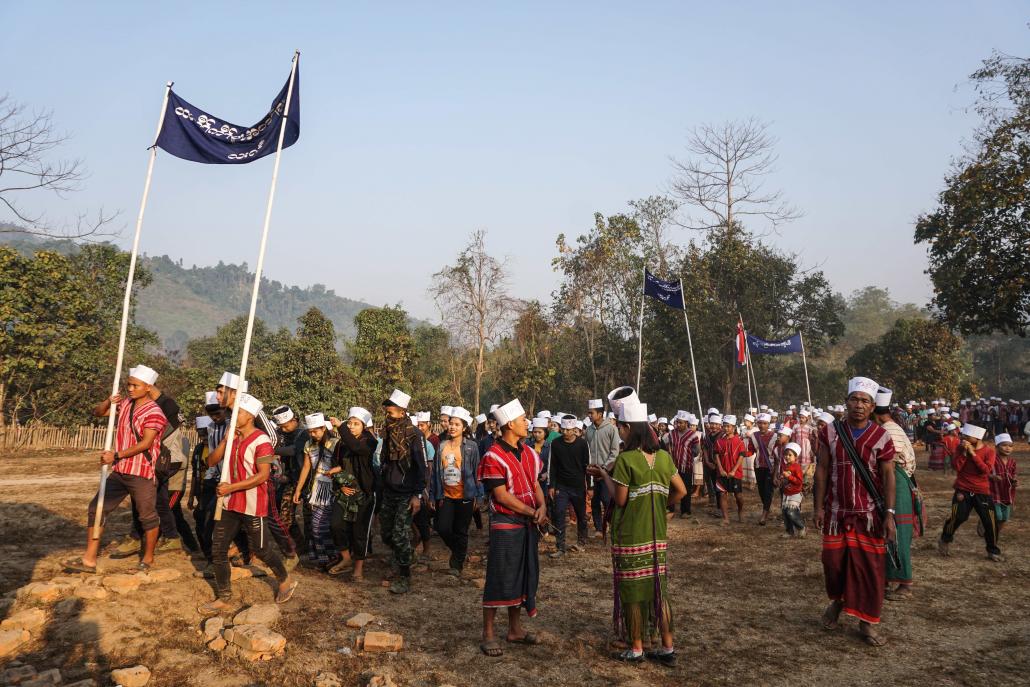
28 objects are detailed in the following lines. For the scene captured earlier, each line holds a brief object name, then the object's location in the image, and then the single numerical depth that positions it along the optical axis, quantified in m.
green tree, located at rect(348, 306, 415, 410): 28.33
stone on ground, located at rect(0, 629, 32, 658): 5.24
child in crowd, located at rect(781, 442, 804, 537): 10.51
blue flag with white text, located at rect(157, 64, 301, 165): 8.24
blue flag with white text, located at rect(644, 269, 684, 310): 19.75
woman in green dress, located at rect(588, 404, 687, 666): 5.34
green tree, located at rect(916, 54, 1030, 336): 21.42
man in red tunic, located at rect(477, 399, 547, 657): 5.61
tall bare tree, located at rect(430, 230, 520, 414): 33.56
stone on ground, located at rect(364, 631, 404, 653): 5.62
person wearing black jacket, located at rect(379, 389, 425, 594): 7.50
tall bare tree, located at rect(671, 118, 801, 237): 38.31
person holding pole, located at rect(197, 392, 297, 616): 6.34
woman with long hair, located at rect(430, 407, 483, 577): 8.09
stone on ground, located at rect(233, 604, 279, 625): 5.94
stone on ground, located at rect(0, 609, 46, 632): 5.53
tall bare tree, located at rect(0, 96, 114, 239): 16.23
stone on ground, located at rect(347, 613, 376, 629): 6.18
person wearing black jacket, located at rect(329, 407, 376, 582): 7.81
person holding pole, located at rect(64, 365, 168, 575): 6.93
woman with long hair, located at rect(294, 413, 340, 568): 8.05
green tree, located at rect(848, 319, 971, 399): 37.62
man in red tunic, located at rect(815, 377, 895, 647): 5.88
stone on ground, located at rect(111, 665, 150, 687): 4.79
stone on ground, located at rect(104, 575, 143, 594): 6.41
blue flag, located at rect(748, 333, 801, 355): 24.14
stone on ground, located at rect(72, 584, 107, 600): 6.17
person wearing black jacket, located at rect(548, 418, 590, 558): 9.39
